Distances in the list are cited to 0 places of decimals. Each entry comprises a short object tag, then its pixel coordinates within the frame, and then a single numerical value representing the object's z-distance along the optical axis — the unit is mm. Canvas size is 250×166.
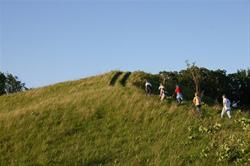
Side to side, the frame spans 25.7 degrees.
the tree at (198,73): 85800
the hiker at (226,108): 40172
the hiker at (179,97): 45750
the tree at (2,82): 114138
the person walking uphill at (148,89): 51212
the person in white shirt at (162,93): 47450
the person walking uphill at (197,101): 41331
